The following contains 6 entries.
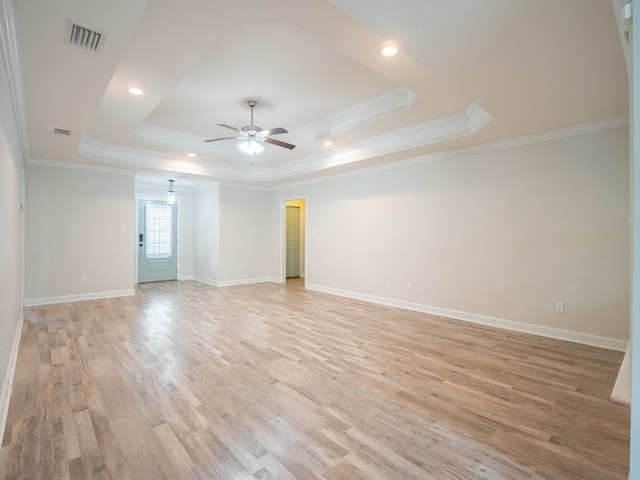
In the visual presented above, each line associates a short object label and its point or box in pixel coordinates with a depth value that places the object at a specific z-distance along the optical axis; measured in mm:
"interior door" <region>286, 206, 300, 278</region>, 9031
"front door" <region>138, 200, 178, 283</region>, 8016
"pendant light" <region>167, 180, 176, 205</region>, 7750
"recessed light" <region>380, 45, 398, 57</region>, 2233
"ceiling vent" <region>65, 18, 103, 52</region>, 1954
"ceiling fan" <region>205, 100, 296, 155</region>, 3856
